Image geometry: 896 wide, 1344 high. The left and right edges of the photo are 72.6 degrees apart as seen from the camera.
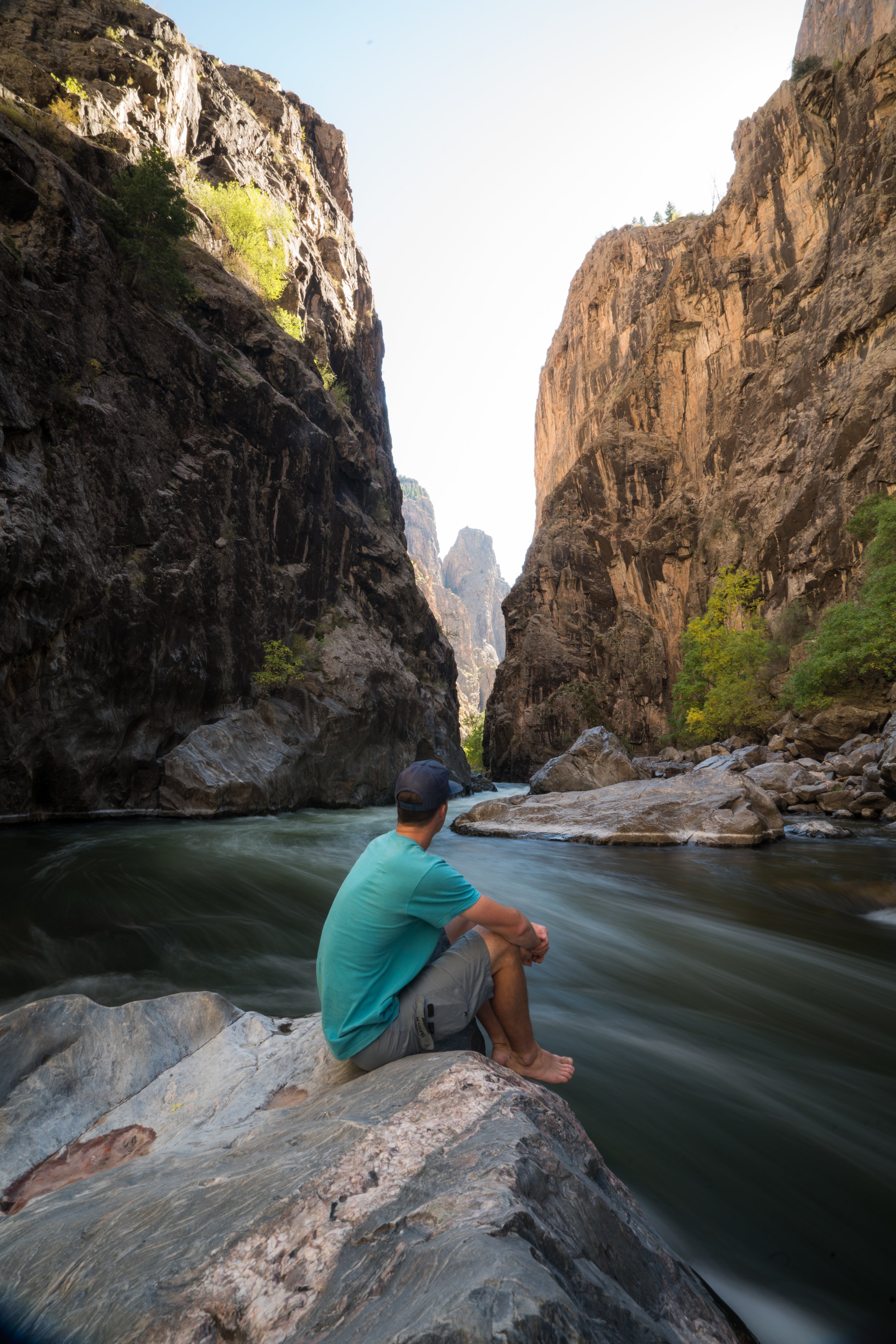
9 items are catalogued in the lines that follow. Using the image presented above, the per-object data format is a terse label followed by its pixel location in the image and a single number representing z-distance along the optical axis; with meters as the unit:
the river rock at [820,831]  11.27
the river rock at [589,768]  19.06
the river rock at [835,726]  17.17
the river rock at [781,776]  14.78
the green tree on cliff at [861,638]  16.55
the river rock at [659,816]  11.34
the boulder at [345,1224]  1.14
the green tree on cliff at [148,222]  15.91
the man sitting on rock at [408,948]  2.38
